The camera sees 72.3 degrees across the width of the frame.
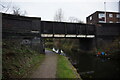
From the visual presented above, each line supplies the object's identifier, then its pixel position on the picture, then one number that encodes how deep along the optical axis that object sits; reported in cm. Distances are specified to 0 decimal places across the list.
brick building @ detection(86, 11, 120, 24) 2952
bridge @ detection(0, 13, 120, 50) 1180
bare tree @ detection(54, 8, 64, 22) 3478
